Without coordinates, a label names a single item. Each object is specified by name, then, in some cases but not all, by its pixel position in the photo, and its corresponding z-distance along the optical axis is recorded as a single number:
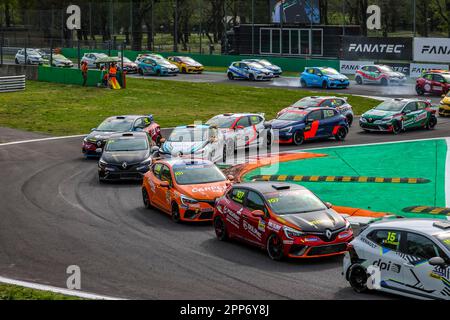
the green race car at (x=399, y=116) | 36.25
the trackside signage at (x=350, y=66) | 62.12
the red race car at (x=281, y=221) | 16.25
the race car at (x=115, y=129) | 30.34
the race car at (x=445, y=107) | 41.47
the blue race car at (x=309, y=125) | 33.38
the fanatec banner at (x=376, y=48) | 59.50
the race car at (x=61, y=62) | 66.94
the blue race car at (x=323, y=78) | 54.05
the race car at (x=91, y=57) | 68.81
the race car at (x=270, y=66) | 62.41
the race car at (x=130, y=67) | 66.00
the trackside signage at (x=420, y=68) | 56.54
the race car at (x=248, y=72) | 60.12
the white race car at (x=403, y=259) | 12.94
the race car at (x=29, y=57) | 66.19
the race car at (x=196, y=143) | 27.59
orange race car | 20.19
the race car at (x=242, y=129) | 30.73
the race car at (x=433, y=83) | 49.25
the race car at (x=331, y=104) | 37.19
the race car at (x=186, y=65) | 65.81
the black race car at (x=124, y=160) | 25.73
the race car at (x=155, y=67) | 63.41
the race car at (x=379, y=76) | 55.92
